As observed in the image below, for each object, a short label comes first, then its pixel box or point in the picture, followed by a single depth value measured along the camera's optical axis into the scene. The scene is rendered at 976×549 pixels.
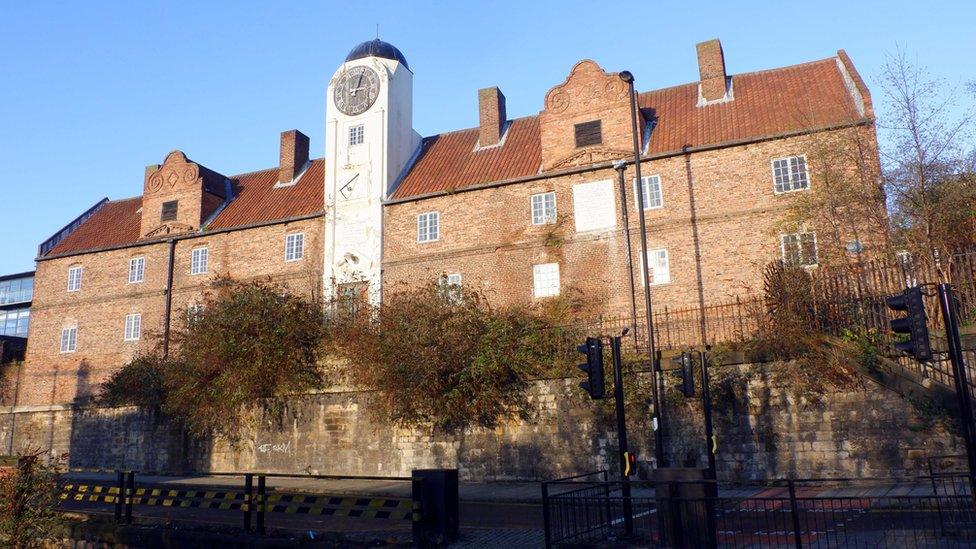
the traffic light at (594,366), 11.66
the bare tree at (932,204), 18.83
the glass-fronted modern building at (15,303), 55.12
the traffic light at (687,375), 15.05
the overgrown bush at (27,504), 11.23
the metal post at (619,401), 11.43
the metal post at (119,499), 12.50
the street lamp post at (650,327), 14.33
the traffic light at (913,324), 8.39
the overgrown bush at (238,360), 22.92
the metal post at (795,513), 7.94
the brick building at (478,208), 24.52
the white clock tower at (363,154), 29.38
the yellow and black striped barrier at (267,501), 10.25
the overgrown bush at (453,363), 19.62
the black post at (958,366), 8.42
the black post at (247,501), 11.12
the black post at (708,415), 15.01
